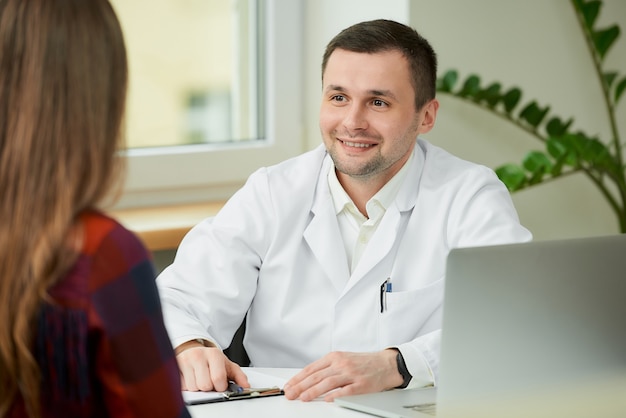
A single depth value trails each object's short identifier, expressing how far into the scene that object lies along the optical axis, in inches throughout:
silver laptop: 67.8
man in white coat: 87.4
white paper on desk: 76.8
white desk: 74.5
